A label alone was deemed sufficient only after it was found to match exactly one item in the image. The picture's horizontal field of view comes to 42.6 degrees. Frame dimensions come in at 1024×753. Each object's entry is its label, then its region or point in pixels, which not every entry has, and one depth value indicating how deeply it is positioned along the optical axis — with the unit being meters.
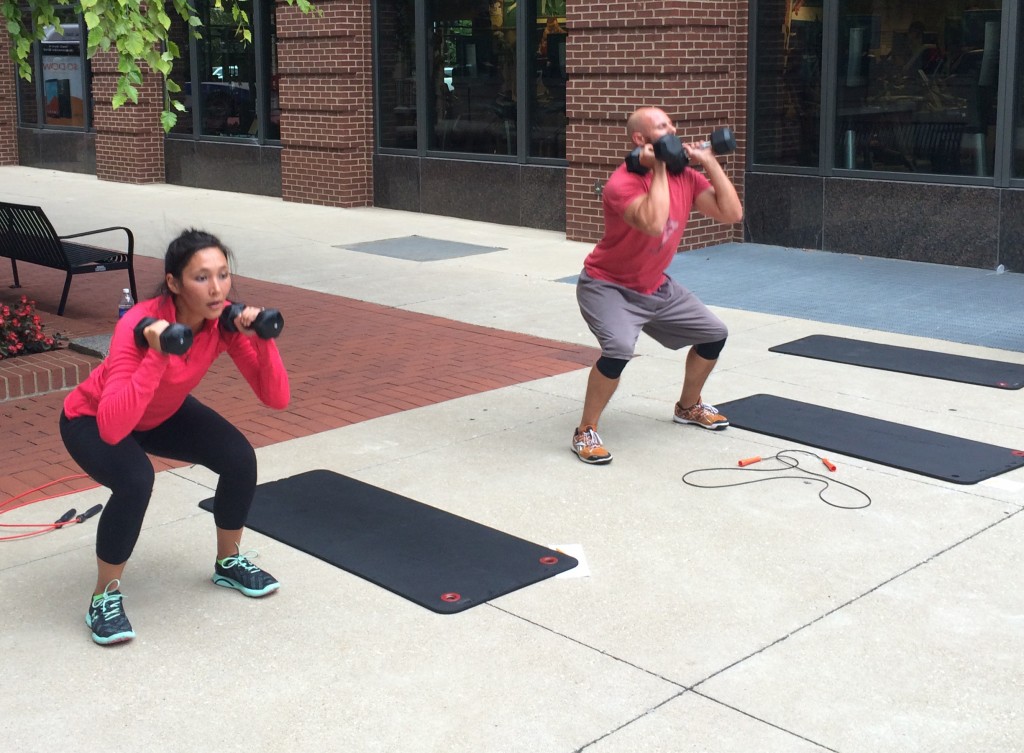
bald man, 5.88
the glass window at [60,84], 21.23
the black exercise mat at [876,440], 5.96
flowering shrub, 7.78
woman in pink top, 4.08
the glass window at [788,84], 12.11
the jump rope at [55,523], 5.30
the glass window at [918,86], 11.00
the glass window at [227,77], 17.27
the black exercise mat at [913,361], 7.54
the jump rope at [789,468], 5.78
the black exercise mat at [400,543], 4.71
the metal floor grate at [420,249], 12.42
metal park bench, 9.44
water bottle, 8.29
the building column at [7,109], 22.67
